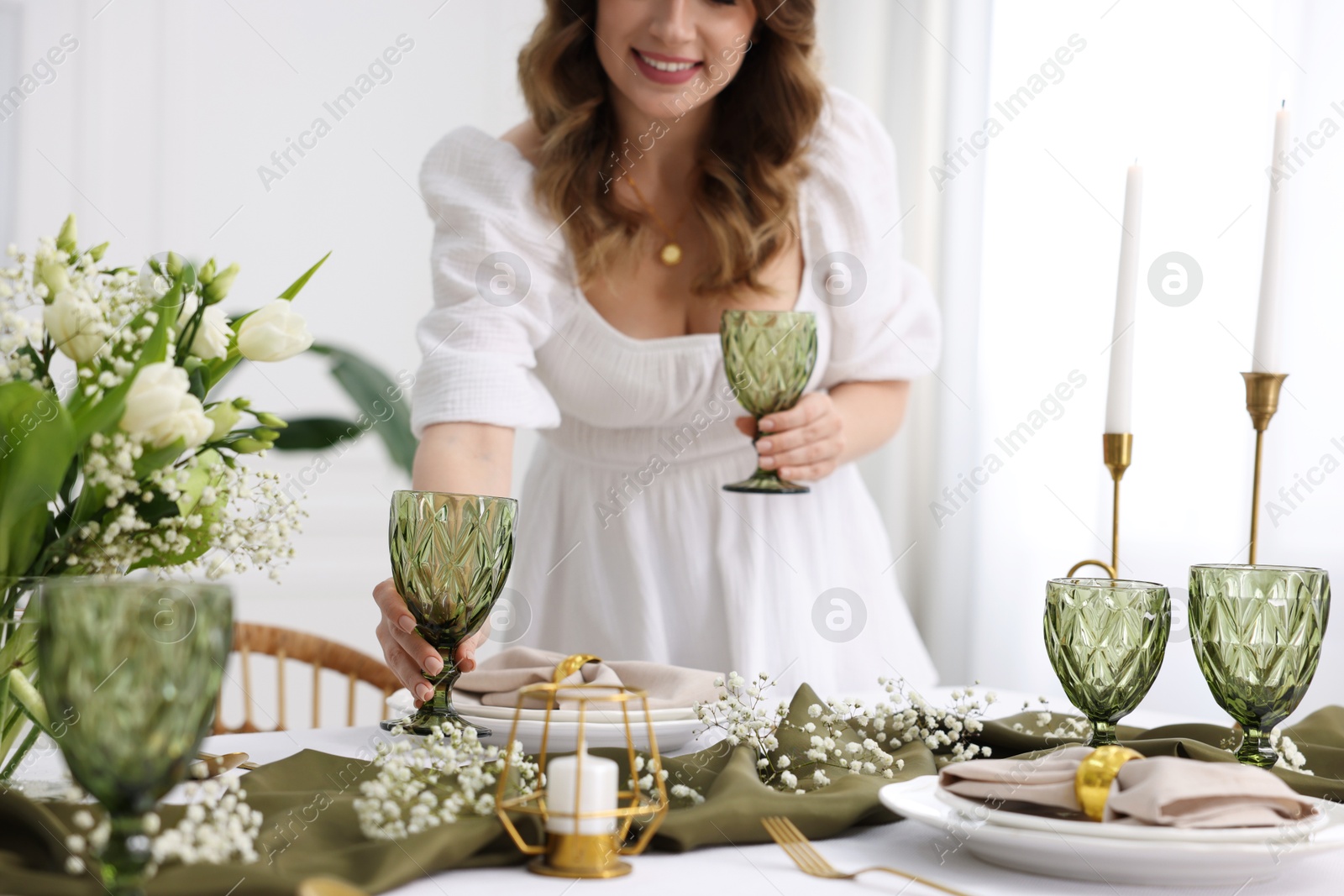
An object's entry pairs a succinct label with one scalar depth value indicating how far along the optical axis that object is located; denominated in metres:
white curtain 3.07
